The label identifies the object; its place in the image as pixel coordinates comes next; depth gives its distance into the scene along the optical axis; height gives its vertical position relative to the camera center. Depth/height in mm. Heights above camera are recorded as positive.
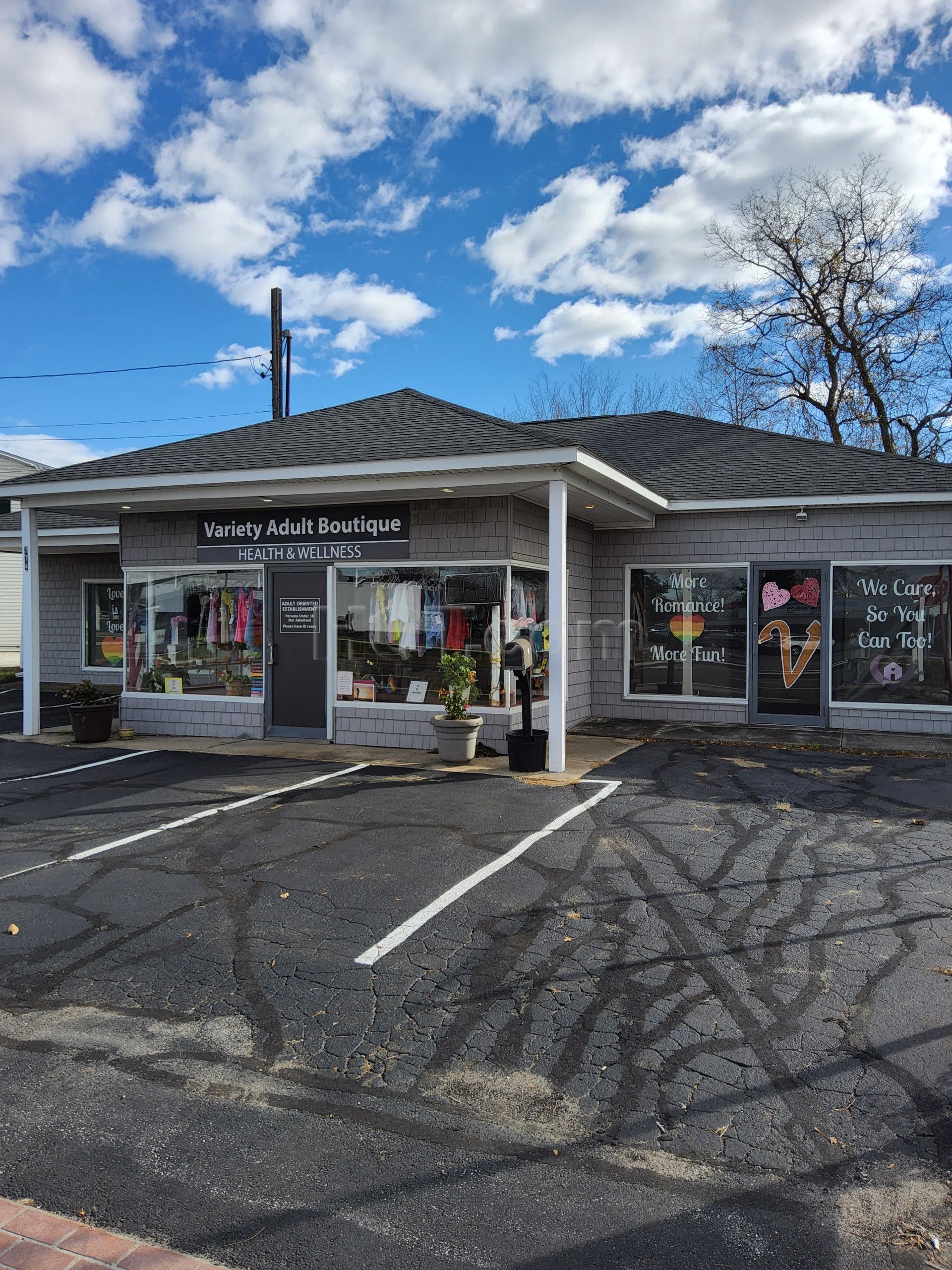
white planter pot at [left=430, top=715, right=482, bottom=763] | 9883 -1129
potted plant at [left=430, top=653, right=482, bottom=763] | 9898 -941
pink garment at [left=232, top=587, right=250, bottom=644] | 12062 +321
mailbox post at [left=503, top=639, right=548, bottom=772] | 9172 -1079
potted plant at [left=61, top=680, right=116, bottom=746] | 11547 -1013
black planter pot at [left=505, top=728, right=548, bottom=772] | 9305 -1198
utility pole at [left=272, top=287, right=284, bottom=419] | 24312 +7932
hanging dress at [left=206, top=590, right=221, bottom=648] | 12258 +282
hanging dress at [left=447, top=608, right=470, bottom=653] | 10828 +95
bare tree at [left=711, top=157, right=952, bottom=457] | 28516 +10406
